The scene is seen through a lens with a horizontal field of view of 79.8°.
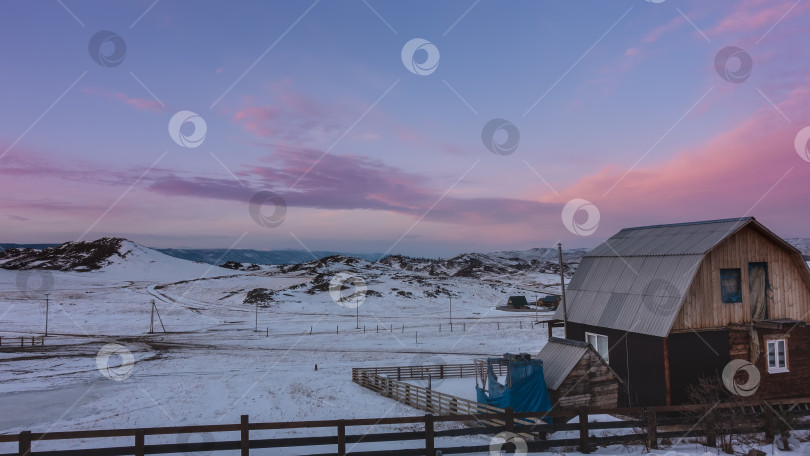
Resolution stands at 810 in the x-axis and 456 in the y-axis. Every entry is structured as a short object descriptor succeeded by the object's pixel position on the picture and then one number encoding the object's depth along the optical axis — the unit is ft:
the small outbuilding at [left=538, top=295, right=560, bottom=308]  303.68
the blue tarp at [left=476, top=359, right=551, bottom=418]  64.28
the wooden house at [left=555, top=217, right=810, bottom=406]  65.62
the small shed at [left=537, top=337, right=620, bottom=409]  65.21
